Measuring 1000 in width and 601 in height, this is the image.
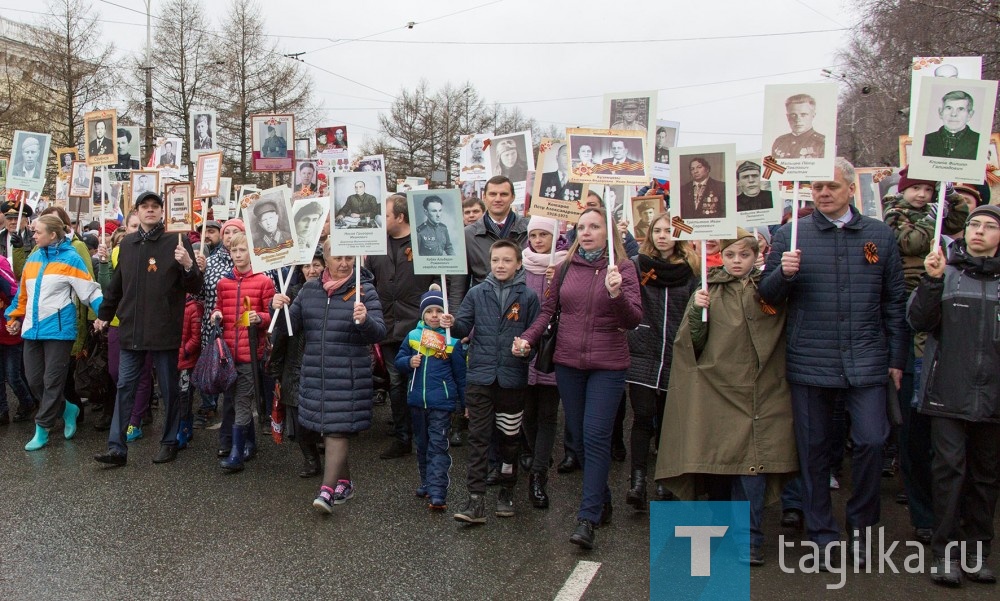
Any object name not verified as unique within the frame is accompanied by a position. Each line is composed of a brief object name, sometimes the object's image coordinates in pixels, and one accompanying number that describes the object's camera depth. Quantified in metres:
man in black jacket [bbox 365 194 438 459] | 7.18
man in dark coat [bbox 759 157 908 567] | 4.72
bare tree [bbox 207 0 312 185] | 33.00
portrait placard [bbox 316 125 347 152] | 17.66
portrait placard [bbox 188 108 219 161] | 12.62
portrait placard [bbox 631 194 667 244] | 8.04
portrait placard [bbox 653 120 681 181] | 10.33
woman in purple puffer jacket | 5.15
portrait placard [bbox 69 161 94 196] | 11.71
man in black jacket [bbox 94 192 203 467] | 6.90
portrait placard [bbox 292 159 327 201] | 15.32
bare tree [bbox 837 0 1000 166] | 19.66
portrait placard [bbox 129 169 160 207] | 10.31
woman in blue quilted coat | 5.69
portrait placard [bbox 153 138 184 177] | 12.21
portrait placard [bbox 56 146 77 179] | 12.90
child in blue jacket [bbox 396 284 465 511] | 5.71
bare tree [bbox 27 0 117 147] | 29.73
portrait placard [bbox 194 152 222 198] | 8.56
